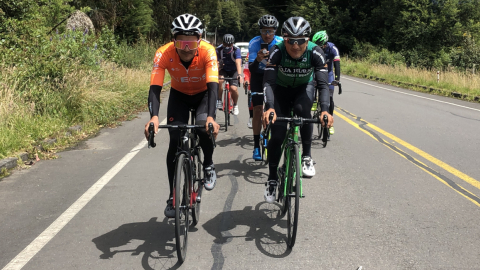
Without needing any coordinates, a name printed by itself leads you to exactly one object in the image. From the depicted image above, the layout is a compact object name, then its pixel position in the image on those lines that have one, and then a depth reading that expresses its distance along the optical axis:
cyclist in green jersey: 4.37
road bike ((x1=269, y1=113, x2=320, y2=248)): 3.91
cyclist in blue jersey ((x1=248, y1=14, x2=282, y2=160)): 6.78
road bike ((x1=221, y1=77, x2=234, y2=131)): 10.20
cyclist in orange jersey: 4.19
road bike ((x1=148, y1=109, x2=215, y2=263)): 3.67
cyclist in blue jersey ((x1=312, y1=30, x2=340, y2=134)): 8.64
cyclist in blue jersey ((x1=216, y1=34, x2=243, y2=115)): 9.98
